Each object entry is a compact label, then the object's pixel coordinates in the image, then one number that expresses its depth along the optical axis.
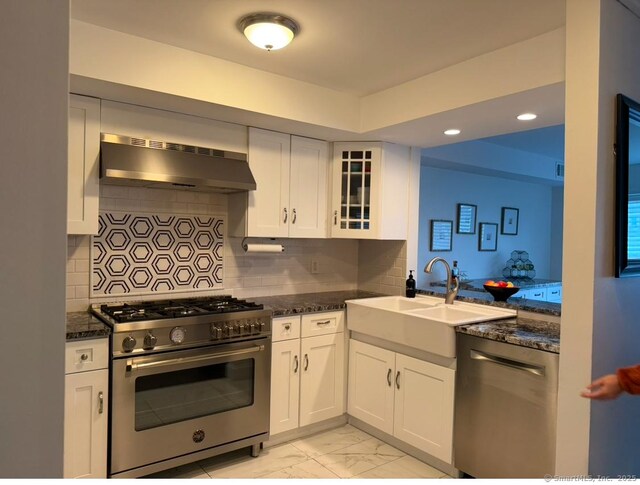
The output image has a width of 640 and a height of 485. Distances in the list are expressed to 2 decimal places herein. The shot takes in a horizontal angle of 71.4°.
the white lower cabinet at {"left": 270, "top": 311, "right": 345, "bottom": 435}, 3.04
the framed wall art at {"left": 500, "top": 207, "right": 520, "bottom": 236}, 6.21
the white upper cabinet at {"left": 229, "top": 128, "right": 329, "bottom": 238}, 3.20
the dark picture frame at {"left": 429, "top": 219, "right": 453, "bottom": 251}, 5.20
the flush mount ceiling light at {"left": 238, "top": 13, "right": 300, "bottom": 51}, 2.13
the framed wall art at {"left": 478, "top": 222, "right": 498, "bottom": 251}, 5.85
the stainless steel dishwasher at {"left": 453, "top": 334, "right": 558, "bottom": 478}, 2.23
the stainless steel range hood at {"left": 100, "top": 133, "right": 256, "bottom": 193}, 2.55
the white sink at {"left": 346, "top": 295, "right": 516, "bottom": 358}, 2.67
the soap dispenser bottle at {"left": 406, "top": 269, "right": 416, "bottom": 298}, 3.62
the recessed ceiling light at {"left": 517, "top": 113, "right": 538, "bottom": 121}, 2.75
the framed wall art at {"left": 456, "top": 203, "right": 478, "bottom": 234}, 5.54
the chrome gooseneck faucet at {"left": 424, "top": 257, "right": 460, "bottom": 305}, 3.25
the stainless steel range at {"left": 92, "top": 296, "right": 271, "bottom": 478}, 2.41
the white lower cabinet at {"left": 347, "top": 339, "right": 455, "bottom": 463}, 2.71
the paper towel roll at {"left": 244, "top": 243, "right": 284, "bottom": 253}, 3.32
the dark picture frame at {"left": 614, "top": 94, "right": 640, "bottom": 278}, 1.87
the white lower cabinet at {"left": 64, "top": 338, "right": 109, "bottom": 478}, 2.26
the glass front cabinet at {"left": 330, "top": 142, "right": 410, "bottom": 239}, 3.56
